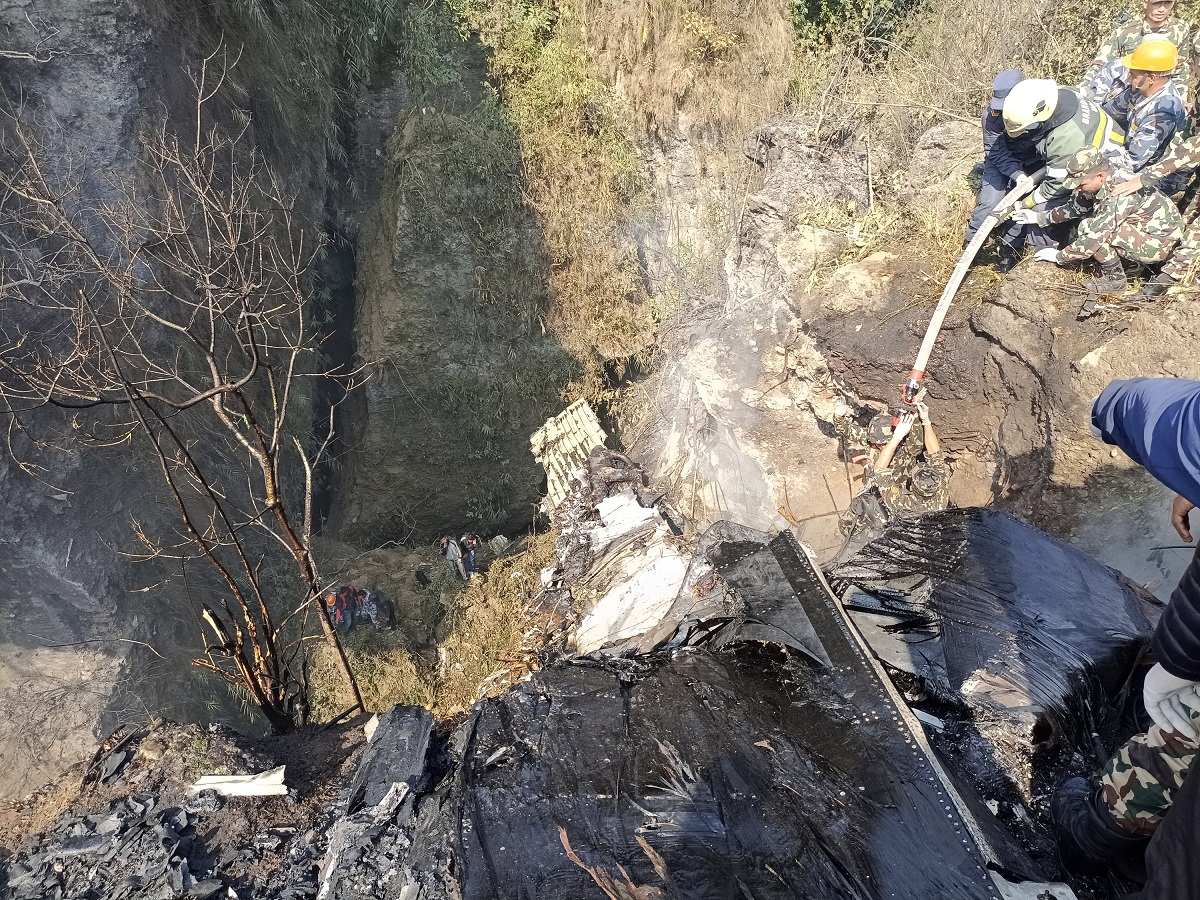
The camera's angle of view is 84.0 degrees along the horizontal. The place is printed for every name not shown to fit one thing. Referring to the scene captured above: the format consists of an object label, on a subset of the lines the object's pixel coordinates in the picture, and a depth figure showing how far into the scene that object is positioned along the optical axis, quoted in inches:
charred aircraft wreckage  74.2
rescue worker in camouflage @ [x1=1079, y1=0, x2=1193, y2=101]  155.9
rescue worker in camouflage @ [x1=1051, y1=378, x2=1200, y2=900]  52.8
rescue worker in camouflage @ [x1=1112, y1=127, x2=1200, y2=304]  140.7
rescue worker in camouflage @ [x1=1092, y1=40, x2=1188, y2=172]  142.3
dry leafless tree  124.4
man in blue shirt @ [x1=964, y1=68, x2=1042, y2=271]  162.7
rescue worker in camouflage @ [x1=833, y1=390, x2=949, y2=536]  171.9
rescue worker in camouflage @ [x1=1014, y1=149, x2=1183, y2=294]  140.8
